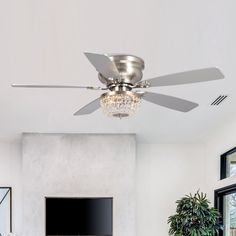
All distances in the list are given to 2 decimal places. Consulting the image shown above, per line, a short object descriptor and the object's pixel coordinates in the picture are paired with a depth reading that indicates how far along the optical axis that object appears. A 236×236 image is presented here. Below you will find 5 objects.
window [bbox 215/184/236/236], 5.93
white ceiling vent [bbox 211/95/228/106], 4.26
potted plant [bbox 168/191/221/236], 5.87
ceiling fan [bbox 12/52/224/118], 2.18
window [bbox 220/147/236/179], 5.99
